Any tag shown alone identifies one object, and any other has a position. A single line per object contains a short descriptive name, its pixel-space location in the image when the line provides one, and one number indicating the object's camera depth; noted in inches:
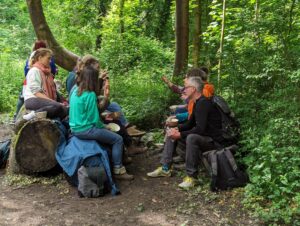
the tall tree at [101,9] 716.8
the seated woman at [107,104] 235.9
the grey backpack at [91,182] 209.9
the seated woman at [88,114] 219.1
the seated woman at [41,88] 245.4
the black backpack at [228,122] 233.3
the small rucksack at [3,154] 259.6
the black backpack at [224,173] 207.3
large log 232.2
